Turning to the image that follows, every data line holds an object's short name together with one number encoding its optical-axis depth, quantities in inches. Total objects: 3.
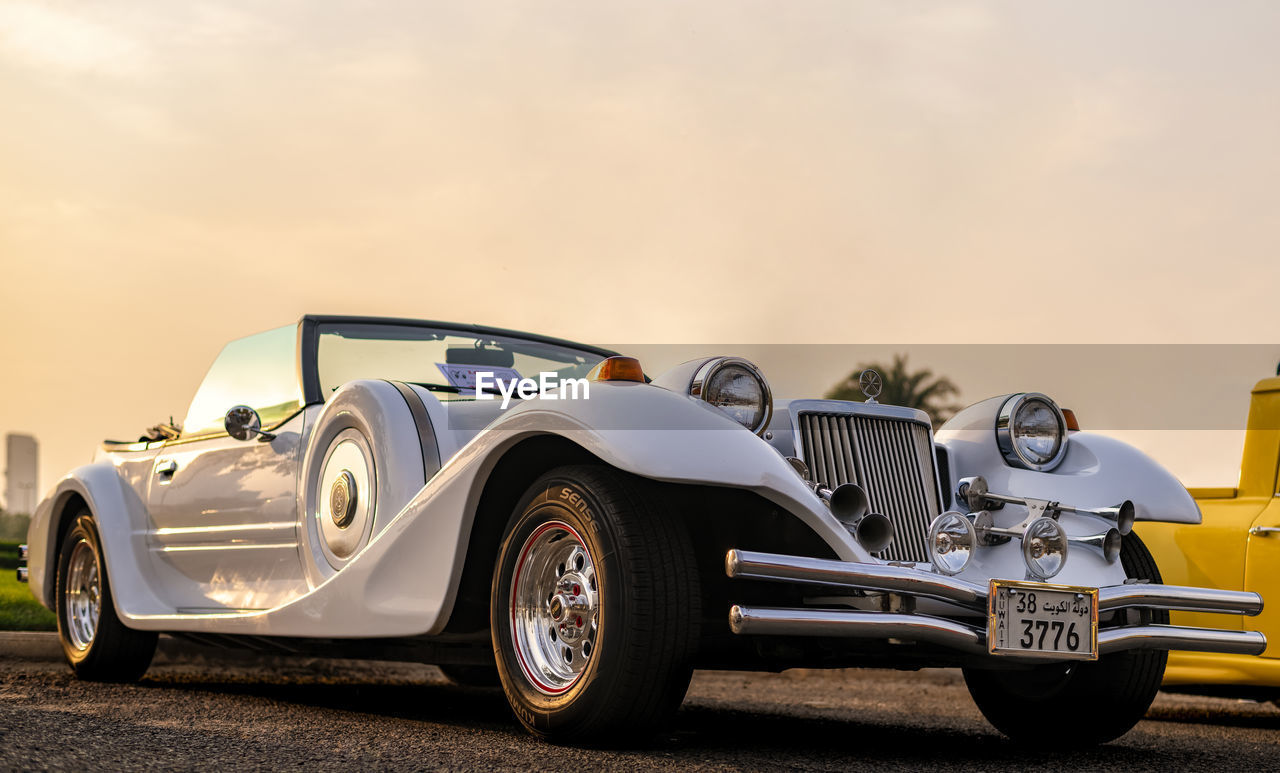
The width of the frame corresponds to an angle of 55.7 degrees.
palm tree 940.5
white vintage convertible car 139.0
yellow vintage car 232.1
